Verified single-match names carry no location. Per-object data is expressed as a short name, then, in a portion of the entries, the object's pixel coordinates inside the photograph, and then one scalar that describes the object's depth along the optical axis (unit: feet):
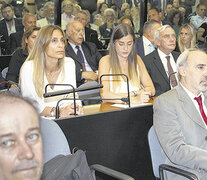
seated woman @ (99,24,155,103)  13.51
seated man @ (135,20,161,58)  19.86
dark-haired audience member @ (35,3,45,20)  24.43
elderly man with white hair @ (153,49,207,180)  8.22
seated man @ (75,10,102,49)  26.67
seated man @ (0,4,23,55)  23.62
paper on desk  11.05
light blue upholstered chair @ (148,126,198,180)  8.66
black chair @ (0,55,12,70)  20.84
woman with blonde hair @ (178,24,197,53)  20.57
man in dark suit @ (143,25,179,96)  14.60
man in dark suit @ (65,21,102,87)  17.51
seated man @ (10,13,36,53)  23.50
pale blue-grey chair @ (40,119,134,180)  7.39
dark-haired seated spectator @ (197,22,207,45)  31.58
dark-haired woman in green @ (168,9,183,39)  31.32
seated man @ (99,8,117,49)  28.17
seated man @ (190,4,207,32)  32.76
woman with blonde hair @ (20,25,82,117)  11.39
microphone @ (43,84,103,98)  8.46
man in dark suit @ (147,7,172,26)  29.45
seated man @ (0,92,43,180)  3.34
